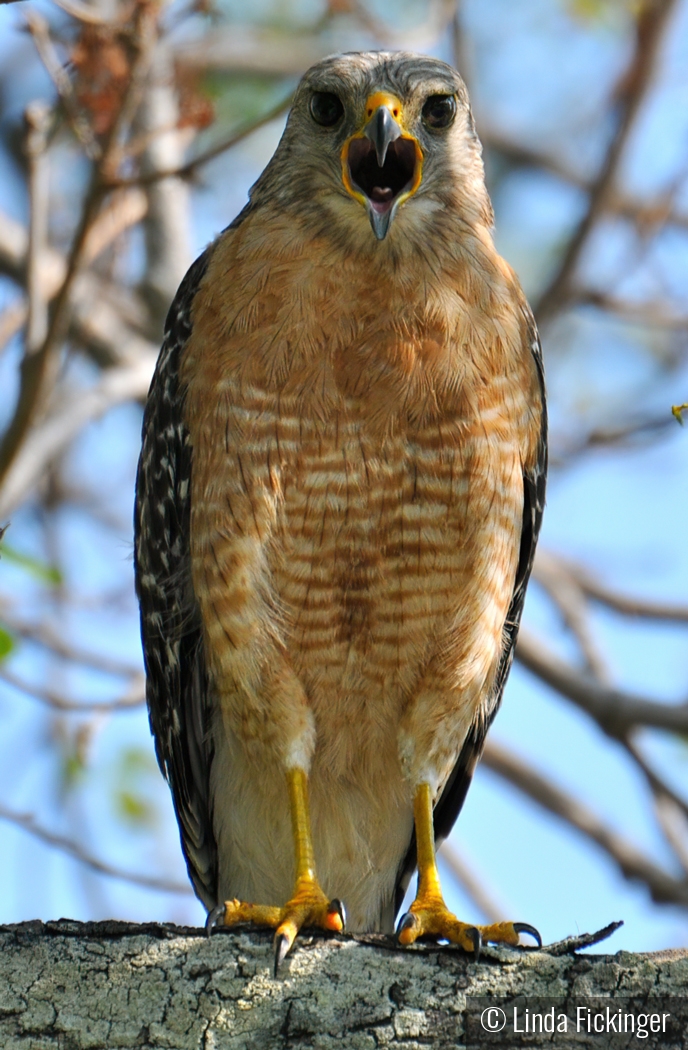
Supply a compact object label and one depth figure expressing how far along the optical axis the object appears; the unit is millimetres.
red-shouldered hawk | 9336
